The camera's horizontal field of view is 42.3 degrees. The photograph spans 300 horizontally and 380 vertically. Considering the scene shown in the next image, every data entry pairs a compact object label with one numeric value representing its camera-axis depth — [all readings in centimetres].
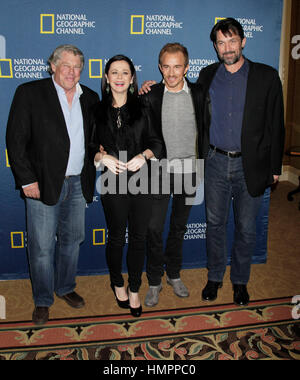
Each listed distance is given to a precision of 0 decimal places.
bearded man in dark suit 275
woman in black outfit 252
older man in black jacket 254
